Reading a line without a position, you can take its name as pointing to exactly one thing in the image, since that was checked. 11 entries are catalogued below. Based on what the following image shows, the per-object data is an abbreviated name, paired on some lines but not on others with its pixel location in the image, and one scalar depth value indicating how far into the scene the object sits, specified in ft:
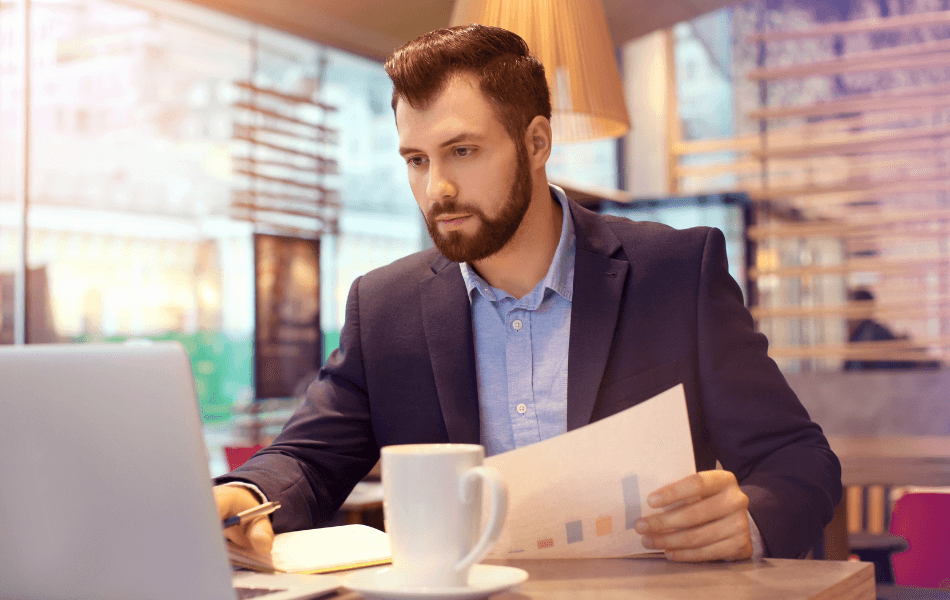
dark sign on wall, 15.29
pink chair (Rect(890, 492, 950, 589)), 7.22
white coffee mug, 2.47
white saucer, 2.48
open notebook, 3.23
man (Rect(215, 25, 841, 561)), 4.60
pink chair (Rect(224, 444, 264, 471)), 10.11
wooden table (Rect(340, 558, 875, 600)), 2.82
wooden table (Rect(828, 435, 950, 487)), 7.93
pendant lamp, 7.59
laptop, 2.38
